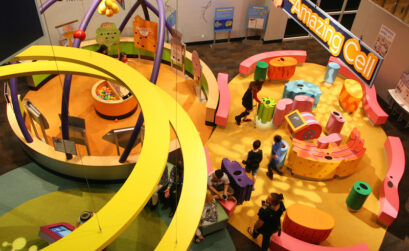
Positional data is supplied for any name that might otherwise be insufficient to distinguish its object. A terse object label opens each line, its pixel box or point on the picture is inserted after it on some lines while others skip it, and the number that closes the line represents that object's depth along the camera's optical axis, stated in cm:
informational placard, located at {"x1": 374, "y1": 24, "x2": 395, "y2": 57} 1069
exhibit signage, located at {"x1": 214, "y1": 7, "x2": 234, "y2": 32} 1266
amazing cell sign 576
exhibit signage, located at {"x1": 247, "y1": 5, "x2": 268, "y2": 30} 1279
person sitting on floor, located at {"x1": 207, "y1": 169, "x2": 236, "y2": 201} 715
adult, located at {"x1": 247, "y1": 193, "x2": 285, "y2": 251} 615
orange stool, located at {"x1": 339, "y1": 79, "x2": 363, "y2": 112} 998
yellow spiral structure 289
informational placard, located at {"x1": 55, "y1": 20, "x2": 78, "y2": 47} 1057
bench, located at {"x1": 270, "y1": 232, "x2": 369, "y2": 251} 659
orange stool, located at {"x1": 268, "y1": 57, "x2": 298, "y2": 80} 1118
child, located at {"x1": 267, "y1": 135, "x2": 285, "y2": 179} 790
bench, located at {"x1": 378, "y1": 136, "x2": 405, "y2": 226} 729
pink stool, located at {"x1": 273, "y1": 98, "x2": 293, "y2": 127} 946
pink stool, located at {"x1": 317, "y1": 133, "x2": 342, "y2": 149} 852
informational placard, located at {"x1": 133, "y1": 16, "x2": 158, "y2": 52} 1085
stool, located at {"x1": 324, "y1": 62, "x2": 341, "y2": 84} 1123
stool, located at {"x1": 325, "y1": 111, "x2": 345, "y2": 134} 907
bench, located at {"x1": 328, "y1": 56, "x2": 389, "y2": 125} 978
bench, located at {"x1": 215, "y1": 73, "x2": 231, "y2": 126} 941
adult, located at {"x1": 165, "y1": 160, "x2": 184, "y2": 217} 717
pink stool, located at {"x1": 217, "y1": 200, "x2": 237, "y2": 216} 715
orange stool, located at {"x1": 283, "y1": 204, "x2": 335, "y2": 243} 674
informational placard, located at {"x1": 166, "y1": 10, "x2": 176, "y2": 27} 1060
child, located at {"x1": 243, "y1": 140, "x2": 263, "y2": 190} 763
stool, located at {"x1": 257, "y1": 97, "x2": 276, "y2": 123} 948
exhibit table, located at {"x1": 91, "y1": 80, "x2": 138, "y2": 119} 946
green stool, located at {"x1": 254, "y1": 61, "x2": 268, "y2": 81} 1090
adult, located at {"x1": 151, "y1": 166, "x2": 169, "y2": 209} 724
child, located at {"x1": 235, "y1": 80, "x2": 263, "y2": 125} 922
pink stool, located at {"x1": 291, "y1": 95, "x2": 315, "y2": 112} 958
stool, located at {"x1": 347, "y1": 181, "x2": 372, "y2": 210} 731
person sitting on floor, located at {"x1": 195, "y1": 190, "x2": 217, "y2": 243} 680
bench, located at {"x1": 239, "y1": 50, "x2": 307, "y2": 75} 1164
